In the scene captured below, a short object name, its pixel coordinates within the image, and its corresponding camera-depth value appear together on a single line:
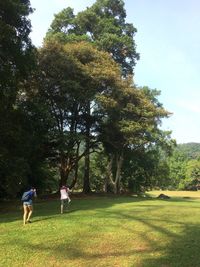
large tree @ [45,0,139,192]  25.75
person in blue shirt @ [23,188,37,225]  11.07
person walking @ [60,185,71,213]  13.18
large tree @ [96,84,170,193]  20.99
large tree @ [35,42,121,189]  20.42
